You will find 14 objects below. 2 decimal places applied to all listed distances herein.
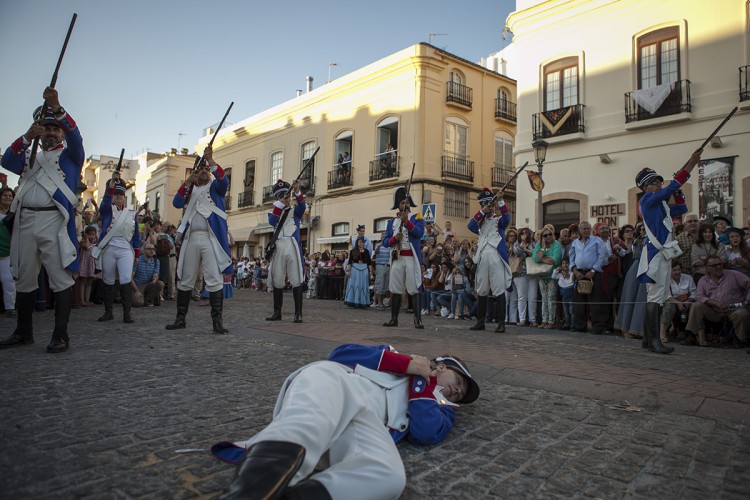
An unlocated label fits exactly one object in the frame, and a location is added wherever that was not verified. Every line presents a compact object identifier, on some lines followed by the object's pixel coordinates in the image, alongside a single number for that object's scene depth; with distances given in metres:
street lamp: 13.34
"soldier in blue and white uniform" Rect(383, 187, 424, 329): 8.54
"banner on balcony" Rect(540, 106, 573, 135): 16.91
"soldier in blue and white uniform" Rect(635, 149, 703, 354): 6.24
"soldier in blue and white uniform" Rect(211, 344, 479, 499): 1.78
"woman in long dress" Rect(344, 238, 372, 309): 14.02
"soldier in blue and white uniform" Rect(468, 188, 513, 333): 8.33
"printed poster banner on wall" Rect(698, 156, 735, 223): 13.76
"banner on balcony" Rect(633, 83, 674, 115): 14.84
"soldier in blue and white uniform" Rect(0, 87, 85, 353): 4.87
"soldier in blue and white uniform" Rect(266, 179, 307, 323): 8.23
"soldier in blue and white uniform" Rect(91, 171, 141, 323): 8.03
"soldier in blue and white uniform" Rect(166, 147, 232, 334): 6.69
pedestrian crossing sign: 14.20
